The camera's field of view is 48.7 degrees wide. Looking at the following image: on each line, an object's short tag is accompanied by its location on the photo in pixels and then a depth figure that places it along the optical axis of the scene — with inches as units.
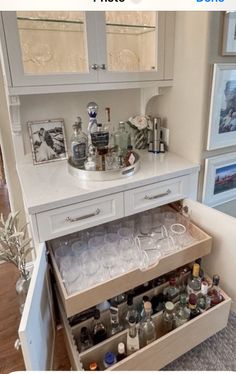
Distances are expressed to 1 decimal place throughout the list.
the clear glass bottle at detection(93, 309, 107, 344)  44.0
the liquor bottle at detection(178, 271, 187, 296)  53.7
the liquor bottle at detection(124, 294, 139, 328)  43.8
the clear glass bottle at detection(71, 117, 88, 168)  51.4
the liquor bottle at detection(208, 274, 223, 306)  46.7
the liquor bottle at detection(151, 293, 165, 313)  48.6
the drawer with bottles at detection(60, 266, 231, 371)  40.2
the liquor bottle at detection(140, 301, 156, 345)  43.9
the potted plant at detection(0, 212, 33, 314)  47.8
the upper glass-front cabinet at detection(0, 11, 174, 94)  42.8
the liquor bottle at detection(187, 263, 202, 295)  48.2
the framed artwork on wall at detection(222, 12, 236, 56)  46.4
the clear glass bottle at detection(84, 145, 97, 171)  48.7
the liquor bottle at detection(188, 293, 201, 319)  45.6
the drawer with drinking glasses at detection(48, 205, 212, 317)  41.3
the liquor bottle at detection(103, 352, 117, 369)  38.8
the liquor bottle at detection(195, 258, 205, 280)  50.4
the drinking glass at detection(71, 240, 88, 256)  49.6
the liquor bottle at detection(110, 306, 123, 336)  45.2
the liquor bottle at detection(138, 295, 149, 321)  44.4
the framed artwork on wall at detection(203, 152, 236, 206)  56.9
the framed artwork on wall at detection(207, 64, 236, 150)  50.3
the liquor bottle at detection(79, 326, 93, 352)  42.7
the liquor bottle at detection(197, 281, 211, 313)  46.1
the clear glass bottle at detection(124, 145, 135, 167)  51.2
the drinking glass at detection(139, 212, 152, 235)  55.4
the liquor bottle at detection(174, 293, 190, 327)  44.9
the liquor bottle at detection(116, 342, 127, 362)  40.3
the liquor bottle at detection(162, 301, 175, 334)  45.0
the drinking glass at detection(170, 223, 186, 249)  50.9
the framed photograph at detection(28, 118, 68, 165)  55.9
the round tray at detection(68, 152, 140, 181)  47.3
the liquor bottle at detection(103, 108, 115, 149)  57.0
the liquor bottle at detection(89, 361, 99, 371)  38.8
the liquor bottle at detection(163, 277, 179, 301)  49.2
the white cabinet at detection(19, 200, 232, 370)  33.6
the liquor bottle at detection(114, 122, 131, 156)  58.1
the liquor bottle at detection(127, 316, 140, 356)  41.4
